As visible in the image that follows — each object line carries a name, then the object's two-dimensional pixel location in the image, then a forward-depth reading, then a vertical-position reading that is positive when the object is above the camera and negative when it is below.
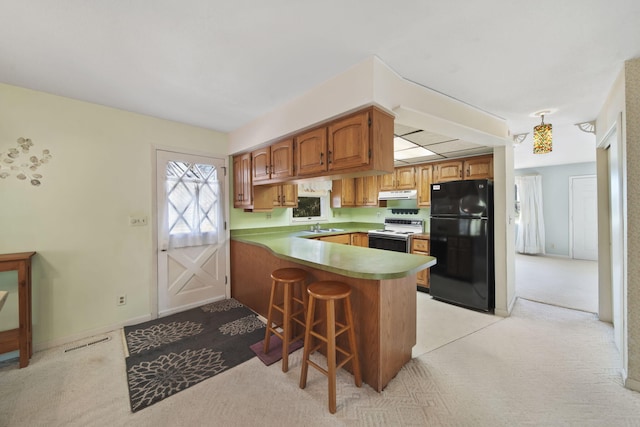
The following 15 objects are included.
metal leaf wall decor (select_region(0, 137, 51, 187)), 2.20 +0.51
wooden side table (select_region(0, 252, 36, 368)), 2.04 -0.77
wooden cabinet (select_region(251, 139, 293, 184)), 2.73 +0.63
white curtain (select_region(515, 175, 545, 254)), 6.45 -0.12
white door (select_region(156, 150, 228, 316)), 3.05 -0.21
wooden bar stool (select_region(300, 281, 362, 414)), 1.63 -0.84
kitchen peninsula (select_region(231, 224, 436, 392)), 1.78 -0.62
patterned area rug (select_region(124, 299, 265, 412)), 1.88 -1.26
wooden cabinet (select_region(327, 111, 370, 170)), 1.95 +0.60
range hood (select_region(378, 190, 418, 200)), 4.43 +0.33
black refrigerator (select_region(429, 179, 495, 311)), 3.18 -0.43
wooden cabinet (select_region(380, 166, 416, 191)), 4.50 +0.62
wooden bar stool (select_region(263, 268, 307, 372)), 2.00 -0.81
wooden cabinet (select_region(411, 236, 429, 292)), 3.92 -0.63
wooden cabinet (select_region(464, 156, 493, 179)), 3.65 +0.66
